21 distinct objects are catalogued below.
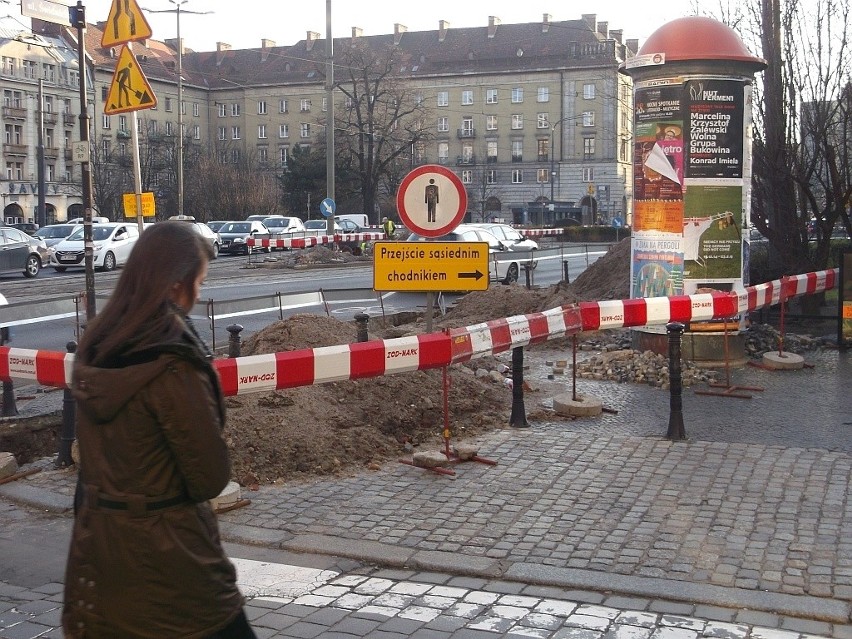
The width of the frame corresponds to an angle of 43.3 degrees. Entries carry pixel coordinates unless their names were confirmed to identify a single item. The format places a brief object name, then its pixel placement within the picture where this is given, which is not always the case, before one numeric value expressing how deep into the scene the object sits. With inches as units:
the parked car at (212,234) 1682.5
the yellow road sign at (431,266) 353.7
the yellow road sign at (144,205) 590.2
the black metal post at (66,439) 324.2
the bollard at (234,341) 367.2
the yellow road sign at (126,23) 436.1
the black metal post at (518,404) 372.8
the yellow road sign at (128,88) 439.5
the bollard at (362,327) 406.0
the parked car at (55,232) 1686.8
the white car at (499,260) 1035.3
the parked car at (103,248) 1466.5
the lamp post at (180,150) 1939.6
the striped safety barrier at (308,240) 1689.2
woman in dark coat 116.2
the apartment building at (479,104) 3954.2
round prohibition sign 358.9
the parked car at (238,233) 1993.1
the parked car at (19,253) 1331.2
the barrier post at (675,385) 350.6
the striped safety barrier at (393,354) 306.0
